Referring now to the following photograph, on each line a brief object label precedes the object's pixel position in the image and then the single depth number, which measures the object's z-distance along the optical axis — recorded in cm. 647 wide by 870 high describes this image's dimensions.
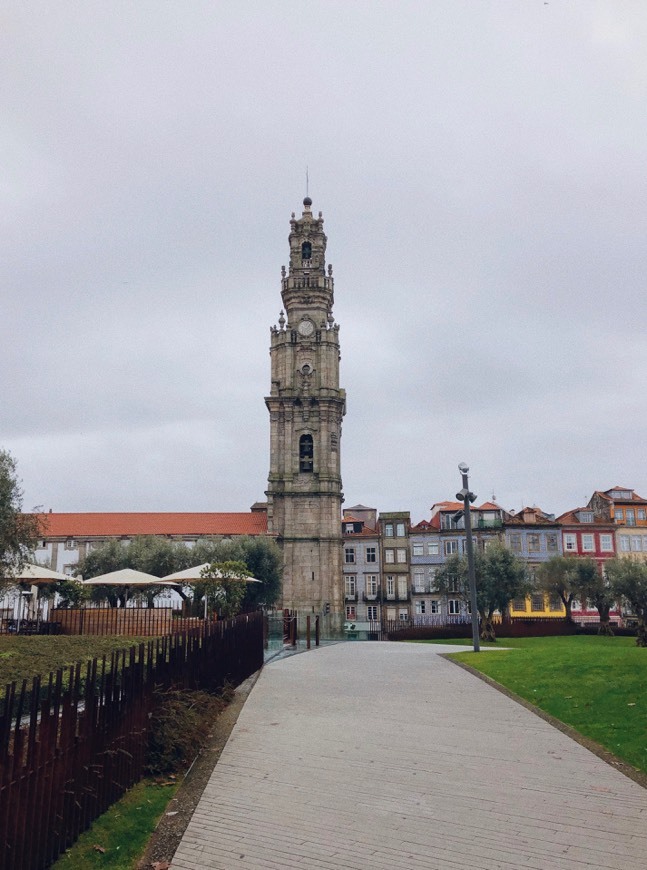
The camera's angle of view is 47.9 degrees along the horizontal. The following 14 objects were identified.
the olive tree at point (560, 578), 5438
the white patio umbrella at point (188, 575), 3061
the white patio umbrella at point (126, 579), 3142
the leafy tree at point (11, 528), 3178
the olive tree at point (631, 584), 5031
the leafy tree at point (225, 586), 2820
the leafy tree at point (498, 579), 5000
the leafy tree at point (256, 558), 5225
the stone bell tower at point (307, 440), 6016
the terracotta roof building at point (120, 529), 6475
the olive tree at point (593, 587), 5253
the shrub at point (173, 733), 930
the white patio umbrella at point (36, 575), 2973
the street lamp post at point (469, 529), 2494
